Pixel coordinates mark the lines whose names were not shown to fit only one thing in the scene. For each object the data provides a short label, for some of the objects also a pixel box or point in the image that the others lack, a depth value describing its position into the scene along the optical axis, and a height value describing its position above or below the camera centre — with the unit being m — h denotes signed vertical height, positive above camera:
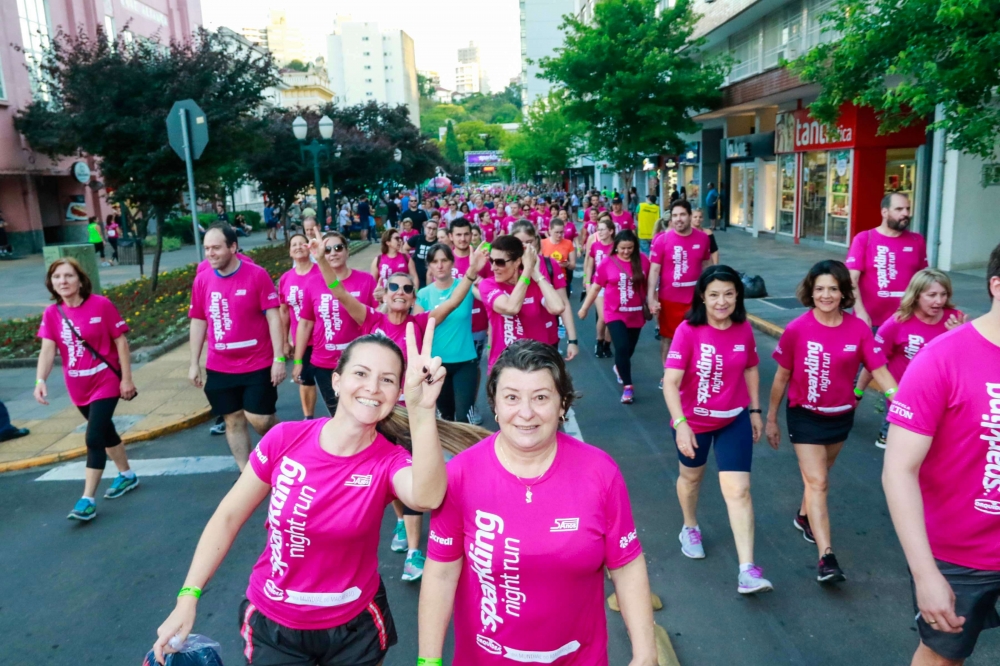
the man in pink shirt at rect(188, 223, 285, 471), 6.07 -1.10
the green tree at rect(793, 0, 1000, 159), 7.87 +1.08
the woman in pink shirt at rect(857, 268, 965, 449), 5.66 -1.13
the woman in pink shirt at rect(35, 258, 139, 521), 5.97 -1.15
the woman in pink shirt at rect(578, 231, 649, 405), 8.68 -1.31
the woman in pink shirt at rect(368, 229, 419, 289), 9.69 -0.89
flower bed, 12.57 -2.11
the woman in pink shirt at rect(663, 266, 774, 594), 4.57 -1.26
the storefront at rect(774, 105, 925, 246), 19.80 -0.22
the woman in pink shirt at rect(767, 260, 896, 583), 4.67 -1.23
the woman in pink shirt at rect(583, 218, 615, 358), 10.36 -1.04
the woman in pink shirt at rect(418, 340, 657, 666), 2.37 -1.08
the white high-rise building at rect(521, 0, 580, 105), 109.94 +20.39
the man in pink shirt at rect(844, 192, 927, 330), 7.02 -0.88
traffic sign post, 9.36 +0.77
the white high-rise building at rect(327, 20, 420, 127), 155.00 +24.31
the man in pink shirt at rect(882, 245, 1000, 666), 2.57 -1.05
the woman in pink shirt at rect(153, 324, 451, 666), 2.72 -1.11
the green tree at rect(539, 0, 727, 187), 24.11 +2.95
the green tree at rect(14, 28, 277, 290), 16.20 +1.96
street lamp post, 21.12 +1.48
